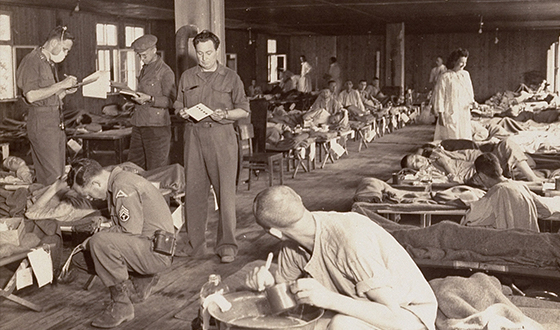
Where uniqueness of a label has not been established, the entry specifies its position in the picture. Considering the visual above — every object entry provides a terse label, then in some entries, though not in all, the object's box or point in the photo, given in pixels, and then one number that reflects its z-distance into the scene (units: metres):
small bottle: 2.88
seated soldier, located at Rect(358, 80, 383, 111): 16.52
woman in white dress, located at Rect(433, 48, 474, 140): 9.08
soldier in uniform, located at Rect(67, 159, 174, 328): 4.24
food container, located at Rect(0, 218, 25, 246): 4.71
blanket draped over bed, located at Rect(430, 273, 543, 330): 3.35
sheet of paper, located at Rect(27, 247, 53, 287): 4.71
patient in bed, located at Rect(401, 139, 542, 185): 7.50
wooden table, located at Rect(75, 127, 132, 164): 10.79
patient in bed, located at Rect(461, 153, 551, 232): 5.34
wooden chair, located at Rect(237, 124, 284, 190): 8.83
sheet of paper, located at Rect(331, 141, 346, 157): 10.84
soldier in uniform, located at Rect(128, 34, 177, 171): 6.61
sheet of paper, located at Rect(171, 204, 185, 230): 5.62
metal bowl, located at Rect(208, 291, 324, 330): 2.65
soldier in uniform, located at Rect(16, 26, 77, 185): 6.37
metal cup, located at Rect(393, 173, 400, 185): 7.55
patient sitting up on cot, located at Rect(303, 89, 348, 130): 12.62
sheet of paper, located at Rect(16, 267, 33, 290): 4.70
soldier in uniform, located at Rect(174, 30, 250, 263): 5.70
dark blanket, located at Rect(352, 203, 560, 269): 4.53
